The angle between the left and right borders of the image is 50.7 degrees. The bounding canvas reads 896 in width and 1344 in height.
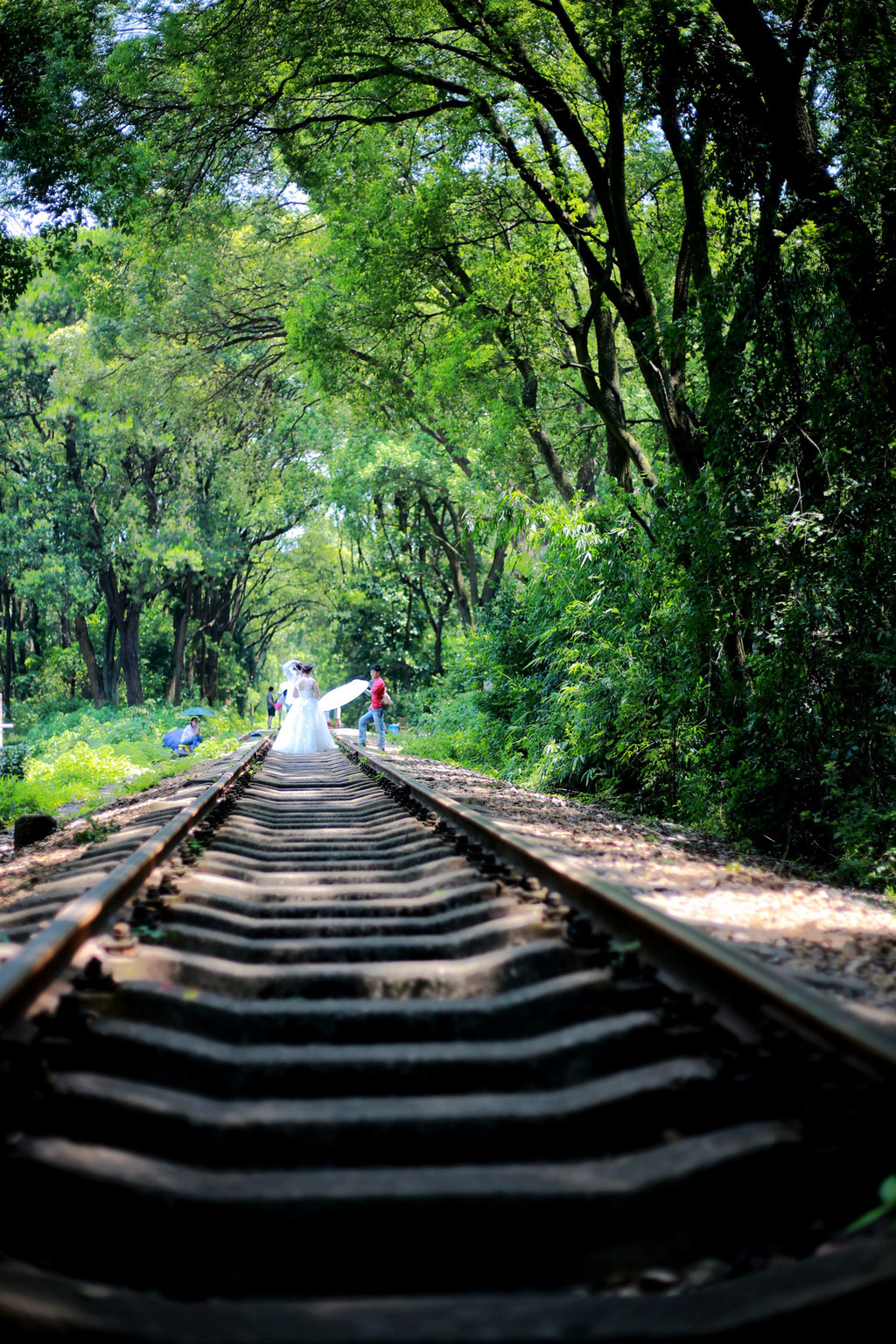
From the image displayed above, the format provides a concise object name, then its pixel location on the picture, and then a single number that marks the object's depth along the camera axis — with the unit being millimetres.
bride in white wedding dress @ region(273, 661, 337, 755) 18891
